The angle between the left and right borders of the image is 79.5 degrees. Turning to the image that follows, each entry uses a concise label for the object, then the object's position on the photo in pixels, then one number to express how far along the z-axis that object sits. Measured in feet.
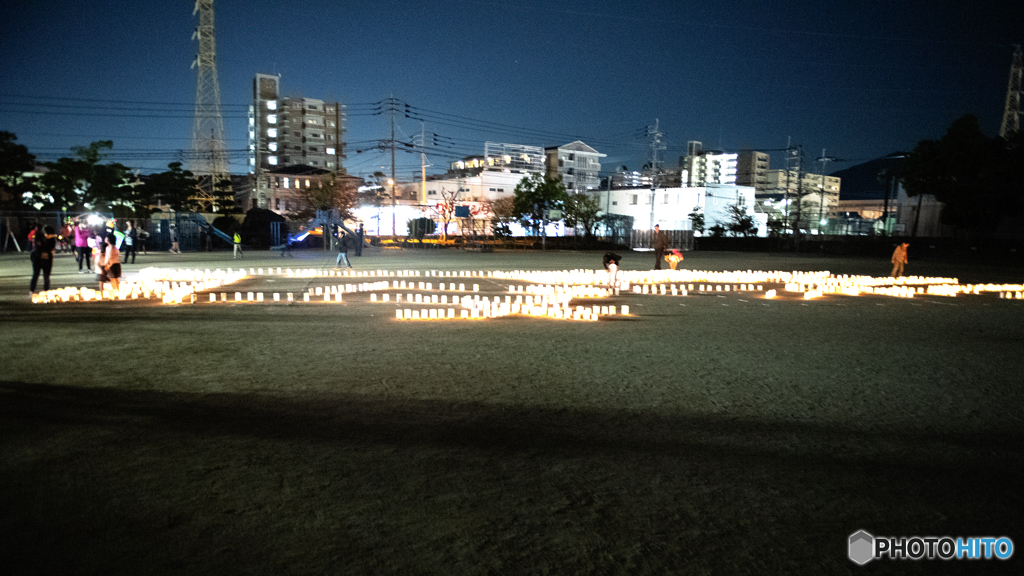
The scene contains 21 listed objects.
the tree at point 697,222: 207.62
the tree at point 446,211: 196.65
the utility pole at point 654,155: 207.23
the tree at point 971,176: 137.69
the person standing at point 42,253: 48.70
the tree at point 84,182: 152.56
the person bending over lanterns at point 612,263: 55.98
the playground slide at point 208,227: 145.18
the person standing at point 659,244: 77.61
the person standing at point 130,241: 93.13
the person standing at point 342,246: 82.50
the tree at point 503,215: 175.22
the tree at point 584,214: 189.16
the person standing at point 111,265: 51.31
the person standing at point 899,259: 80.12
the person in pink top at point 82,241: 70.79
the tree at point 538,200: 183.73
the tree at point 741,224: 195.62
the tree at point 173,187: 188.24
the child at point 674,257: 74.72
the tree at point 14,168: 142.10
